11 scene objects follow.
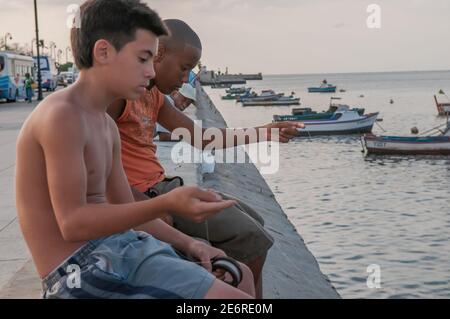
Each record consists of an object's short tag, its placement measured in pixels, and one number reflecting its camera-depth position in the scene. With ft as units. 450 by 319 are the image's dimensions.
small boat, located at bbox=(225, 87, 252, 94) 365.81
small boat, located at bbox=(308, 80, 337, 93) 410.93
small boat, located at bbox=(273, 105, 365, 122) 148.05
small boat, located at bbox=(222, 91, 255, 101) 292.06
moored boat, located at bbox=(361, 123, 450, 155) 105.81
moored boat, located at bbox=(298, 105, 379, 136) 144.15
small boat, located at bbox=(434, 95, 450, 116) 195.42
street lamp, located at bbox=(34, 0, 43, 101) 135.29
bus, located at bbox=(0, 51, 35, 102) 118.73
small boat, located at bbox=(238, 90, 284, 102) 277.03
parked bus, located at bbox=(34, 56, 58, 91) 170.50
